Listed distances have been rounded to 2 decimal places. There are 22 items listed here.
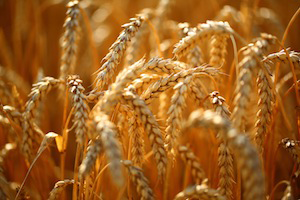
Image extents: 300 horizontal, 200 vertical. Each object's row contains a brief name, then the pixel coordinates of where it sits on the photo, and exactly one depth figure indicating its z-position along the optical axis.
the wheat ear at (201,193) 0.51
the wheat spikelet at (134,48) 0.68
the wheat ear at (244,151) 0.44
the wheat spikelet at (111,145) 0.44
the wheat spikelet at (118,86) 0.49
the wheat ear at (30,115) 0.58
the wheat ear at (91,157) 0.47
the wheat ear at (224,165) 0.53
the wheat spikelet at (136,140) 0.54
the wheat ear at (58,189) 0.54
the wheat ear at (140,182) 0.51
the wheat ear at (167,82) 0.53
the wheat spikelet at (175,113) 0.51
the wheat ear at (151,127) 0.51
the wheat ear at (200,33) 0.51
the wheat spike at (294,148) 0.55
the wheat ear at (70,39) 0.62
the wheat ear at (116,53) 0.54
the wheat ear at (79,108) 0.50
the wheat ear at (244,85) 0.47
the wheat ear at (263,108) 0.53
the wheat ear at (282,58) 0.55
